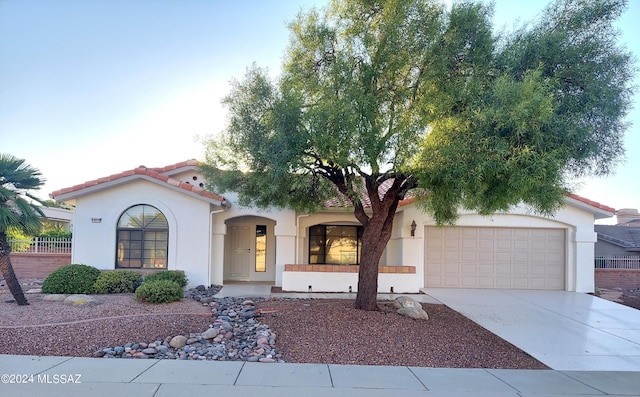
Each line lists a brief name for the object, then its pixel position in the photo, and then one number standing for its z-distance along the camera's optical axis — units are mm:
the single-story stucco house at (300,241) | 12930
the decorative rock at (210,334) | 7539
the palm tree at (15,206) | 9258
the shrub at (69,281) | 11078
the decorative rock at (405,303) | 9836
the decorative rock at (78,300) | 9856
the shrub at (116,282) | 11258
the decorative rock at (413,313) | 9172
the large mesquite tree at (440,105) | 6609
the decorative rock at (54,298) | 10344
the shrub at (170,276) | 11582
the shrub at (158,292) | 9961
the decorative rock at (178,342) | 7133
